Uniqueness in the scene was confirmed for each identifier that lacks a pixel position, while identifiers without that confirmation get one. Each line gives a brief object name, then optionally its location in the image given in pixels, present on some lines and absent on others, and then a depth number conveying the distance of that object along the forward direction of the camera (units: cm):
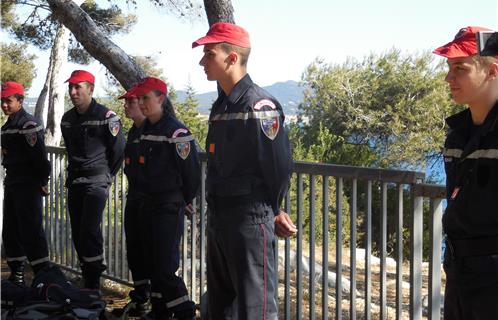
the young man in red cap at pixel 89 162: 552
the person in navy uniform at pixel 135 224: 469
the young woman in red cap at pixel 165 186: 448
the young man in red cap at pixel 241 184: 321
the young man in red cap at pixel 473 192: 236
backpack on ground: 434
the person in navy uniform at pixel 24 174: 585
